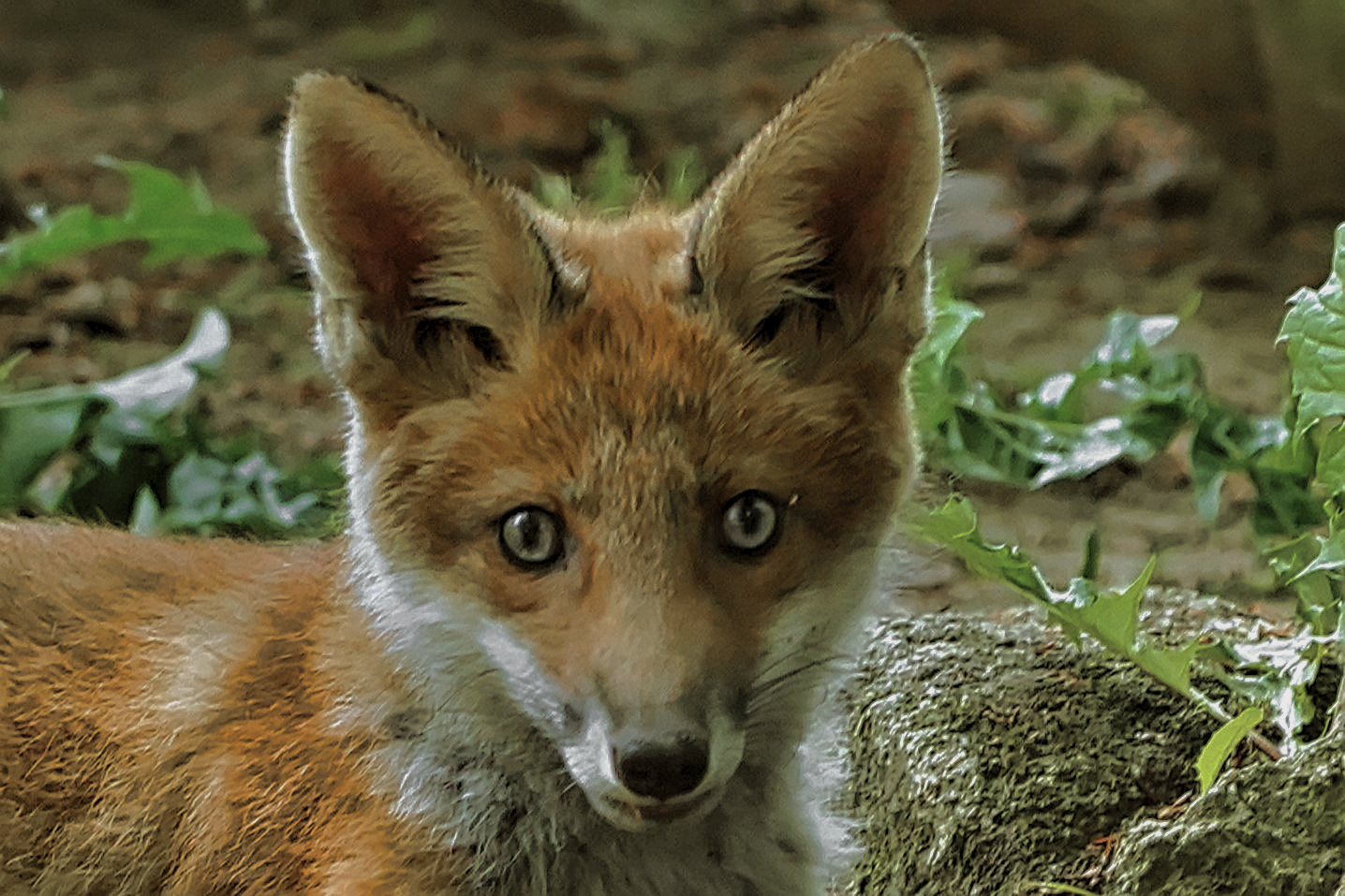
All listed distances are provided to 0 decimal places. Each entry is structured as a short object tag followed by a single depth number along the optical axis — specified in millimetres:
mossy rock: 4512
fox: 4285
